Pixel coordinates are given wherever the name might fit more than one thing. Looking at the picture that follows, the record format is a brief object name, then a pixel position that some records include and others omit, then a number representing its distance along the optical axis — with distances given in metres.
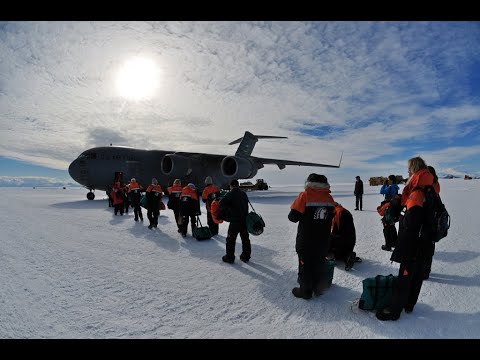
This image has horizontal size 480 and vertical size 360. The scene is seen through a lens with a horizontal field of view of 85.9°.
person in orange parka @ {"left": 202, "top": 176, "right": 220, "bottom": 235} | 7.24
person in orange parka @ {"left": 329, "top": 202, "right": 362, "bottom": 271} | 4.72
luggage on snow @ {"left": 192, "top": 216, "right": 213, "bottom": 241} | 6.80
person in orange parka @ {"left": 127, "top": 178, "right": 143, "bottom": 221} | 9.59
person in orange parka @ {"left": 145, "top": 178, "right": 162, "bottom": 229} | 8.30
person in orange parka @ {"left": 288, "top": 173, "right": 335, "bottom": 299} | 3.52
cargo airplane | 16.78
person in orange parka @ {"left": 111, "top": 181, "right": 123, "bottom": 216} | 11.08
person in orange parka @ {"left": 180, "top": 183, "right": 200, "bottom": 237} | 7.00
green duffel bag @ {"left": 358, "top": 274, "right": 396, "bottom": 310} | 3.08
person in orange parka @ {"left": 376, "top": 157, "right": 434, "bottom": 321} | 2.88
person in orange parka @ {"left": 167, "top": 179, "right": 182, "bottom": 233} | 8.09
